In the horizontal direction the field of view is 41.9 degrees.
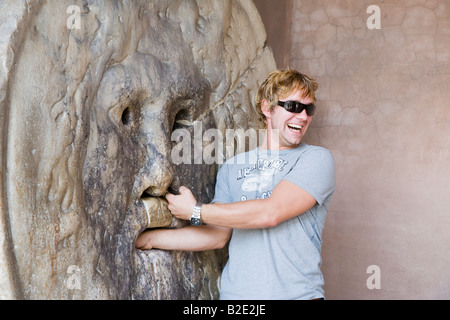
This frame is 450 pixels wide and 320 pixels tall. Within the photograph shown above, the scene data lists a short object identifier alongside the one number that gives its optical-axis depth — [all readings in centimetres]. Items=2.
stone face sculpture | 177
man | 221
